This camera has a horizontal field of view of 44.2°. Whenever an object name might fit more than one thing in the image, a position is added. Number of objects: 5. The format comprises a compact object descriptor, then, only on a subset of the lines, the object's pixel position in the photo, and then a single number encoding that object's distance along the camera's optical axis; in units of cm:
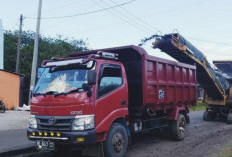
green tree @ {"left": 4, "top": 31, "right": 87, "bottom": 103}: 2808
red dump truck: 607
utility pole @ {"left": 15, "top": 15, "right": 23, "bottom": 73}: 2397
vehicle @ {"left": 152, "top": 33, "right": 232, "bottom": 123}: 1161
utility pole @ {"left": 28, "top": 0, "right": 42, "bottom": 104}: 1664
